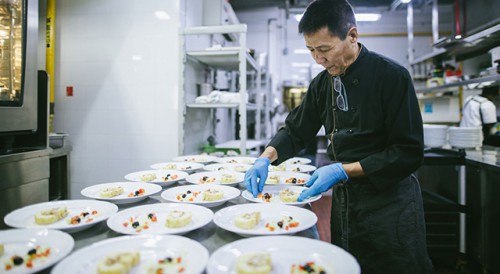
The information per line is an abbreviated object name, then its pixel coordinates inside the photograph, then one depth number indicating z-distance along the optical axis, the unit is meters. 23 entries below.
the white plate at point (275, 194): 1.42
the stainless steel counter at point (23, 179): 1.84
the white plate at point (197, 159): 2.63
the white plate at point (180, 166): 2.22
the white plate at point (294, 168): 2.20
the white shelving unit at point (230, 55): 3.03
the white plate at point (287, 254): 0.82
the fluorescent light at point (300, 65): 9.75
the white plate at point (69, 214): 1.06
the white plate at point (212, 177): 1.81
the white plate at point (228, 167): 2.20
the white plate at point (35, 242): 0.84
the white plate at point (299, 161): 2.53
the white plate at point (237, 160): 2.56
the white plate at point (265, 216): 1.04
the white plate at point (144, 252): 0.79
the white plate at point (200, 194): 1.38
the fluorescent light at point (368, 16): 6.22
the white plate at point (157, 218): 1.04
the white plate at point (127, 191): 1.40
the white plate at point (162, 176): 1.77
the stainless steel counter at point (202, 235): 1.02
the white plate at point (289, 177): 1.81
